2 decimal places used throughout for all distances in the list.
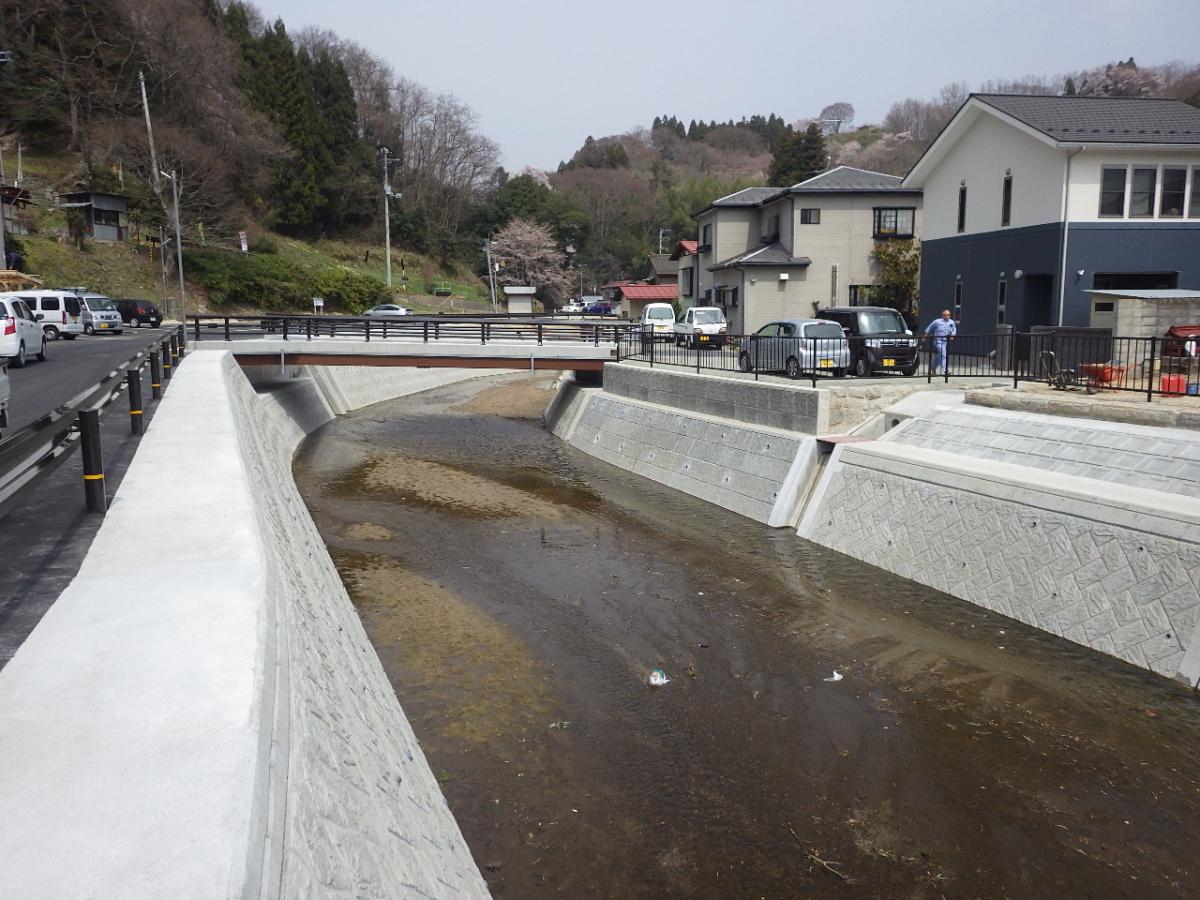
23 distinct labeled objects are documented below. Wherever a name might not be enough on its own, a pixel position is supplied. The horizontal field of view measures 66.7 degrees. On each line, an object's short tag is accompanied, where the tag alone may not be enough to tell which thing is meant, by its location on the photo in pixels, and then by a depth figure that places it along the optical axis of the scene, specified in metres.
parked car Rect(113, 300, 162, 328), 45.62
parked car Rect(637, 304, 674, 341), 40.72
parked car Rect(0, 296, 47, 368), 23.55
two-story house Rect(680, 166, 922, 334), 43.12
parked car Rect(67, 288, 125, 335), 39.03
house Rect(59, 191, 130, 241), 53.41
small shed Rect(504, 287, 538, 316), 76.62
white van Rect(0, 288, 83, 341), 35.16
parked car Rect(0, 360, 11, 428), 13.49
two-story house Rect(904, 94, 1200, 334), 24.20
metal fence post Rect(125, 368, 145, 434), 13.21
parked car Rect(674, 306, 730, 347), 36.41
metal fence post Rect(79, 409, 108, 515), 8.42
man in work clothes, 21.45
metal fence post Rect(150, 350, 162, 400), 18.09
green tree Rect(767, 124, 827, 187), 83.56
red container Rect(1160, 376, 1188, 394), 16.08
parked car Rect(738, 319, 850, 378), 21.91
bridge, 32.44
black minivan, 21.45
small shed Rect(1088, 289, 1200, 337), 18.95
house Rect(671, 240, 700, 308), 55.59
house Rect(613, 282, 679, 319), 72.56
